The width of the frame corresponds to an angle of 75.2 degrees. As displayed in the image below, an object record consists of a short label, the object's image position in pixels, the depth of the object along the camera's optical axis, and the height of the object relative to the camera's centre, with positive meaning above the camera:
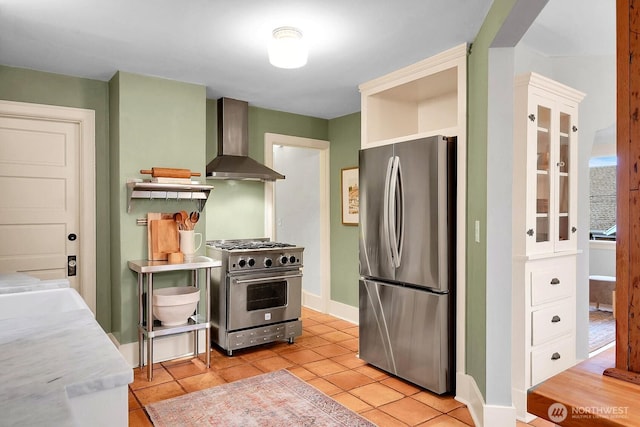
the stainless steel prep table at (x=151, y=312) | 3.12 -0.78
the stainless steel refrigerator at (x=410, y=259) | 2.83 -0.35
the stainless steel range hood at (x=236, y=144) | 3.98 +0.68
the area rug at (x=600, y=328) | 4.10 -1.32
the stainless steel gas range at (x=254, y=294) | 3.64 -0.76
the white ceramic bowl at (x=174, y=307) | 3.21 -0.74
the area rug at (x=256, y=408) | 2.49 -1.26
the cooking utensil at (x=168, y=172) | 3.31 +0.32
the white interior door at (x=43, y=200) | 3.28 +0.11
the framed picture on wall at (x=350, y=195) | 4.68 +0.18
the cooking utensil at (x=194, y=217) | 3.57 -0.04
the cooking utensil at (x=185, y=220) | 3.51 -0.07
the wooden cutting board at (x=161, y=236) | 3.44 -0.20
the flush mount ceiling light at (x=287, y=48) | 2.54 +1.00
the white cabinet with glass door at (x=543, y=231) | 2.63 -0.14
